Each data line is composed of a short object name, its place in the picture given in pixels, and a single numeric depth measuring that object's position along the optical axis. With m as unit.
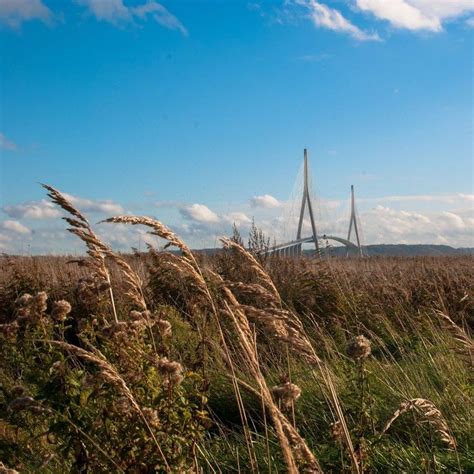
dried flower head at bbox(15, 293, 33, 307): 3.13
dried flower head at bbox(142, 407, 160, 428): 2.67
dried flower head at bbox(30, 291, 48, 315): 3.06
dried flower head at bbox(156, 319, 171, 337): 3.21
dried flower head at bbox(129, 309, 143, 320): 3.09
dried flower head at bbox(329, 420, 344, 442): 2.83
